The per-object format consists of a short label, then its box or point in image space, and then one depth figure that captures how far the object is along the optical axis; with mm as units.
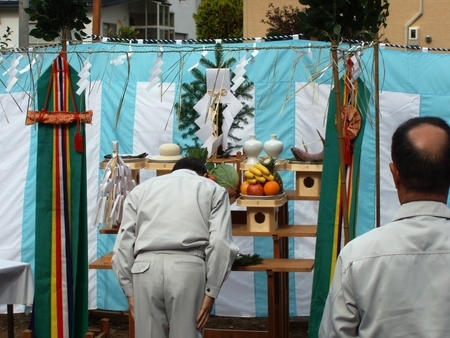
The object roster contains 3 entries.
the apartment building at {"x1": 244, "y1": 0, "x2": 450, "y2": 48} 12422
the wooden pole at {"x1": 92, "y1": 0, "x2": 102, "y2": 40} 7139
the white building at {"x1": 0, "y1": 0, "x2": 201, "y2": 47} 18219
